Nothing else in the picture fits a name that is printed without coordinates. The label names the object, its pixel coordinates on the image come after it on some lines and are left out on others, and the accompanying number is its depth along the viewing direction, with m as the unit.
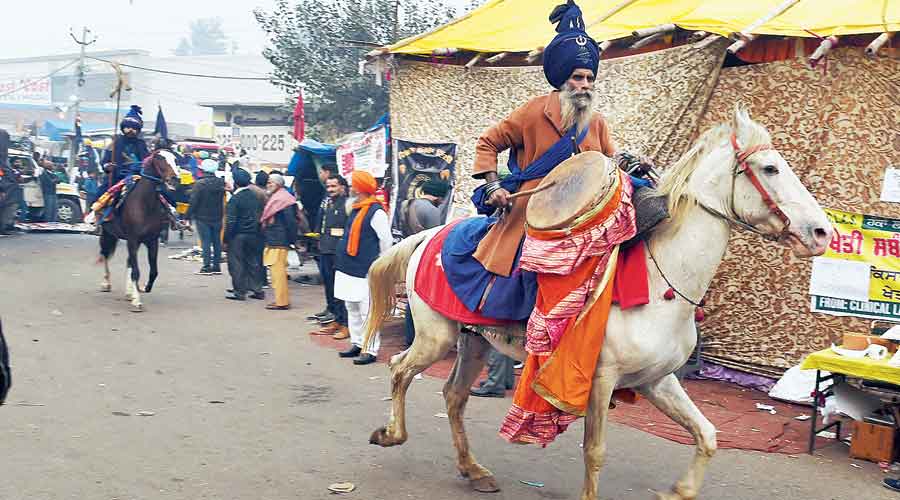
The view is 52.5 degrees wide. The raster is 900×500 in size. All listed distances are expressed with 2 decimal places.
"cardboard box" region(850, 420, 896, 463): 6.30
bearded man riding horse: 4.55
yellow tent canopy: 7.64
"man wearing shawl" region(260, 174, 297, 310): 12.38
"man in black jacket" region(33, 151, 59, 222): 22.45
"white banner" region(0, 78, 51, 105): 80.38
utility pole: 34.09
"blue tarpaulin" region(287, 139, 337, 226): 14.45
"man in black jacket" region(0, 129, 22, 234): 19.84
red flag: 16.77
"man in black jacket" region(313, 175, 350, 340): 10.70
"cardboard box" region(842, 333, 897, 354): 6.72
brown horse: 11.97
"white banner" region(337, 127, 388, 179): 12.39
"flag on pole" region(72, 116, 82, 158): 33.70
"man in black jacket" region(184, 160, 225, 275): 15.80
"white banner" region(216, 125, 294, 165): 22.36
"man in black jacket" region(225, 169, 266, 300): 13.23
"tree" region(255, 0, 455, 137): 21.72
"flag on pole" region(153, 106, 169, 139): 14.21
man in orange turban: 9.56
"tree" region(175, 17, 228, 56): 147.75
